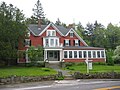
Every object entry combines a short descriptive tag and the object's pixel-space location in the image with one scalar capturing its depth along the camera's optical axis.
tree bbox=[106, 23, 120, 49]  37.63
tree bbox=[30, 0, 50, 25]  45.90
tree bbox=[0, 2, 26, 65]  22.61
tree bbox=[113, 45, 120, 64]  21.14
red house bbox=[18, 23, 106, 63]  26.63
